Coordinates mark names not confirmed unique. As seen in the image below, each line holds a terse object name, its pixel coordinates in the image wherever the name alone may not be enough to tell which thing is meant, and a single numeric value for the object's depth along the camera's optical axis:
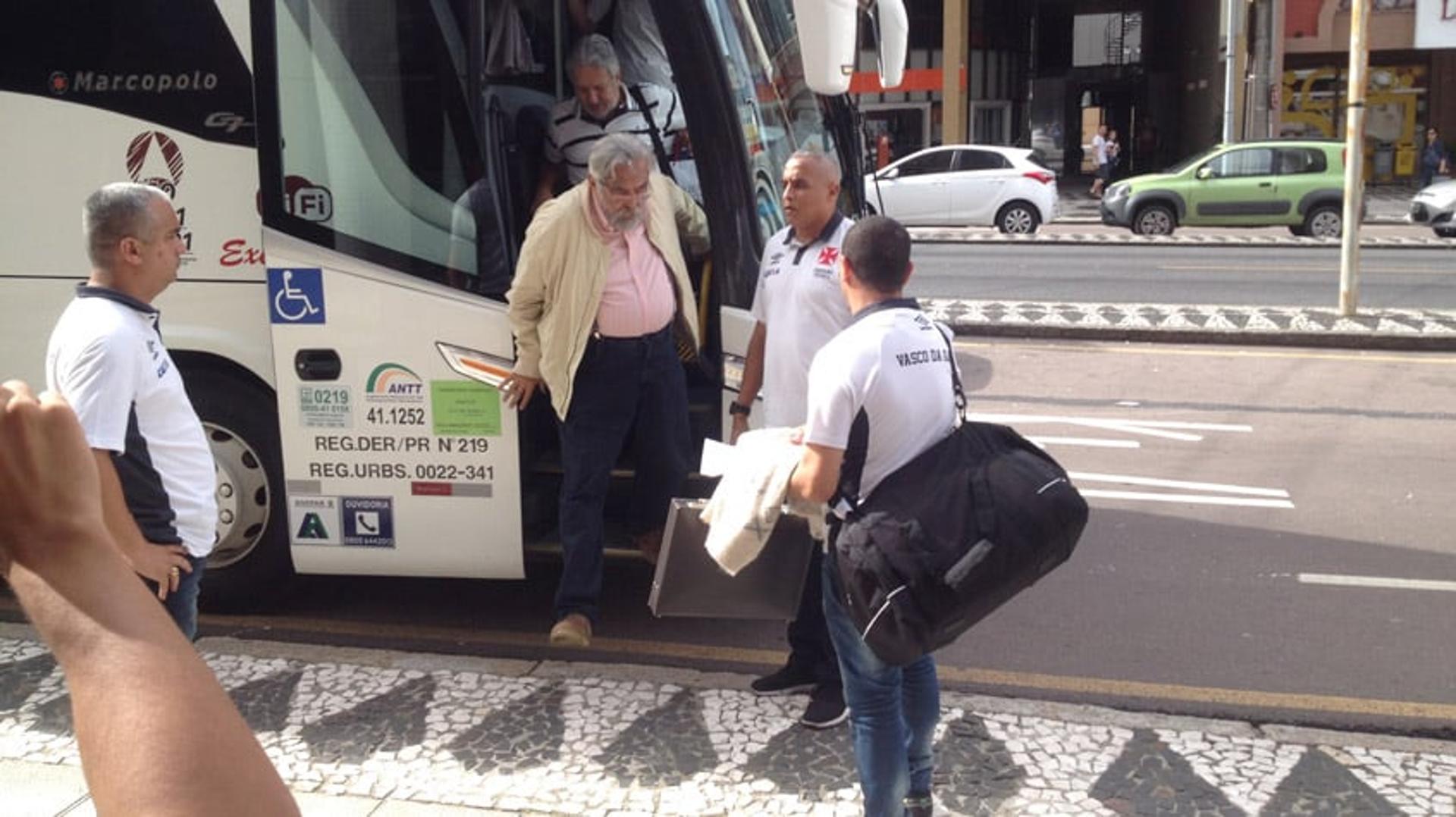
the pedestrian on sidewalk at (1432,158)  31.77
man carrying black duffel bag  3.24
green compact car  22.53
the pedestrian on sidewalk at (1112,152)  34.03
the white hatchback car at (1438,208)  21.92
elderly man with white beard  4.75
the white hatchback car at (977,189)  24.45
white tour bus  4.96
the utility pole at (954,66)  37.31
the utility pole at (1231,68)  27.55
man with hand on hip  3.22
